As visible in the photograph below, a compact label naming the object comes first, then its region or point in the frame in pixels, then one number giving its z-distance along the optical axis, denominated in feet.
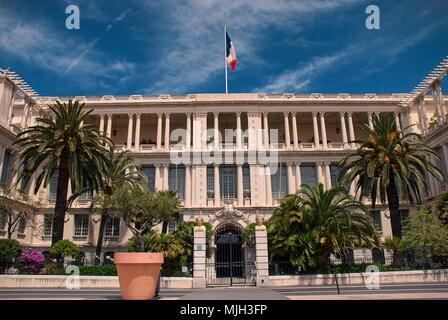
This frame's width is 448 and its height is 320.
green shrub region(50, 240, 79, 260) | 89.04
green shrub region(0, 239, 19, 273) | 84.25
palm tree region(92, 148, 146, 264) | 111.24
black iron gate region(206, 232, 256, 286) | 108.47
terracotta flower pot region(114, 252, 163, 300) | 42.60
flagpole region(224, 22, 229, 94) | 138.40
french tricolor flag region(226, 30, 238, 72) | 132.16
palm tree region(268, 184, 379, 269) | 86.17
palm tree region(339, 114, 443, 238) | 95.50
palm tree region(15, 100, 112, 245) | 91.50
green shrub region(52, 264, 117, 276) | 88.25
